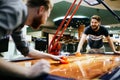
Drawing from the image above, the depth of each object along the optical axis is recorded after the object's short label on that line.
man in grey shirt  0.80
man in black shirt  4.17
